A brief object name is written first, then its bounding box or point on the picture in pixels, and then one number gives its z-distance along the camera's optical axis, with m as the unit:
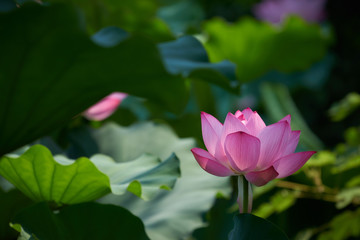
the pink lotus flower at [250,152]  2.72
